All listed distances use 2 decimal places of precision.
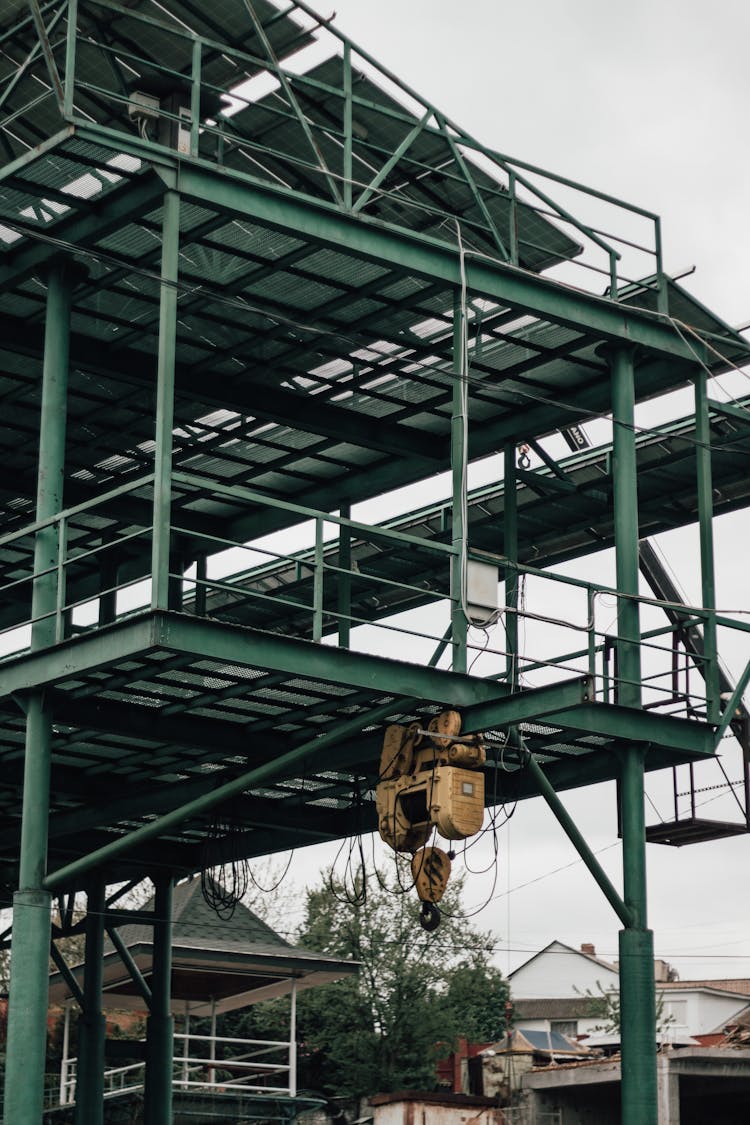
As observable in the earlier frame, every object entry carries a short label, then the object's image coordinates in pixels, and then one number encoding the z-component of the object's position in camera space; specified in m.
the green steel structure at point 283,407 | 20.19
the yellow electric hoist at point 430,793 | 20.75
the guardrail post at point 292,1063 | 37.84
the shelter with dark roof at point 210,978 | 36.84
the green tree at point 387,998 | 61.59
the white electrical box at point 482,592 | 21.25
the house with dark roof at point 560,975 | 98.06
